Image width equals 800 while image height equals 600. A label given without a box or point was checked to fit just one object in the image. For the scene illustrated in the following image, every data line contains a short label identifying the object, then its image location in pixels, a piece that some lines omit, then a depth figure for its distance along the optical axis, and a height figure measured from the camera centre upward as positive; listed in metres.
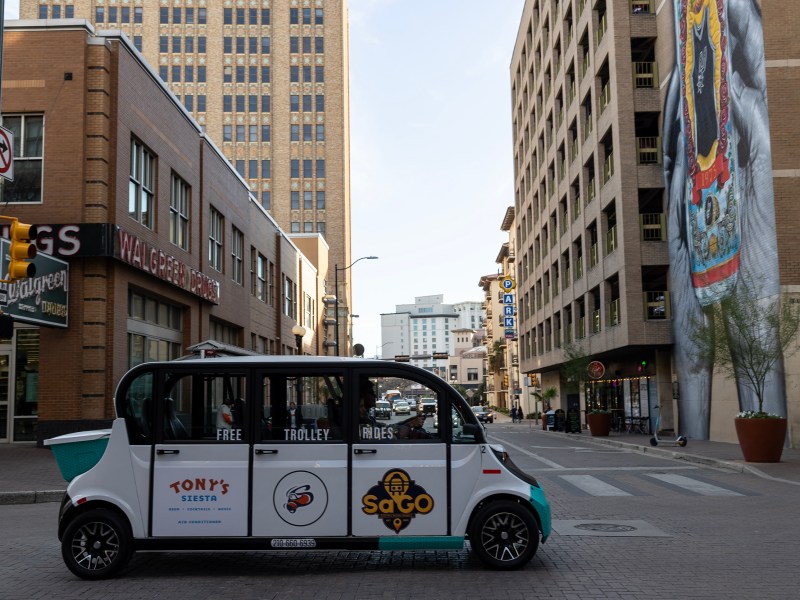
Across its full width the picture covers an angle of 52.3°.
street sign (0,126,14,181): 13.02 +3.77
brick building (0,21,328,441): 20.28 +4.48
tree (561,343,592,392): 37.44 +0.62
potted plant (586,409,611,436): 33.69 -1.80
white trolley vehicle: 7.64 -0.88
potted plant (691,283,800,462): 18.16 +0.73
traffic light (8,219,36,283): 12.13 +2.01
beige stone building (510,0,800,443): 23.72 +8.12
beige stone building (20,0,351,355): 88.25 +32.92
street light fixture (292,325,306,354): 29.09 +1.84
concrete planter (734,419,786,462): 18.08 -1.37
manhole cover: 9.92 -1.82
